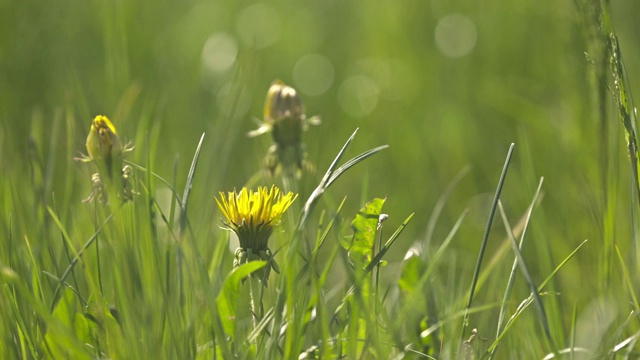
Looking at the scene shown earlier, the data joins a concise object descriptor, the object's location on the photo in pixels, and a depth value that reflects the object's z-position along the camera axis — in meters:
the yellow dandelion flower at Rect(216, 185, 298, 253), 2.18
